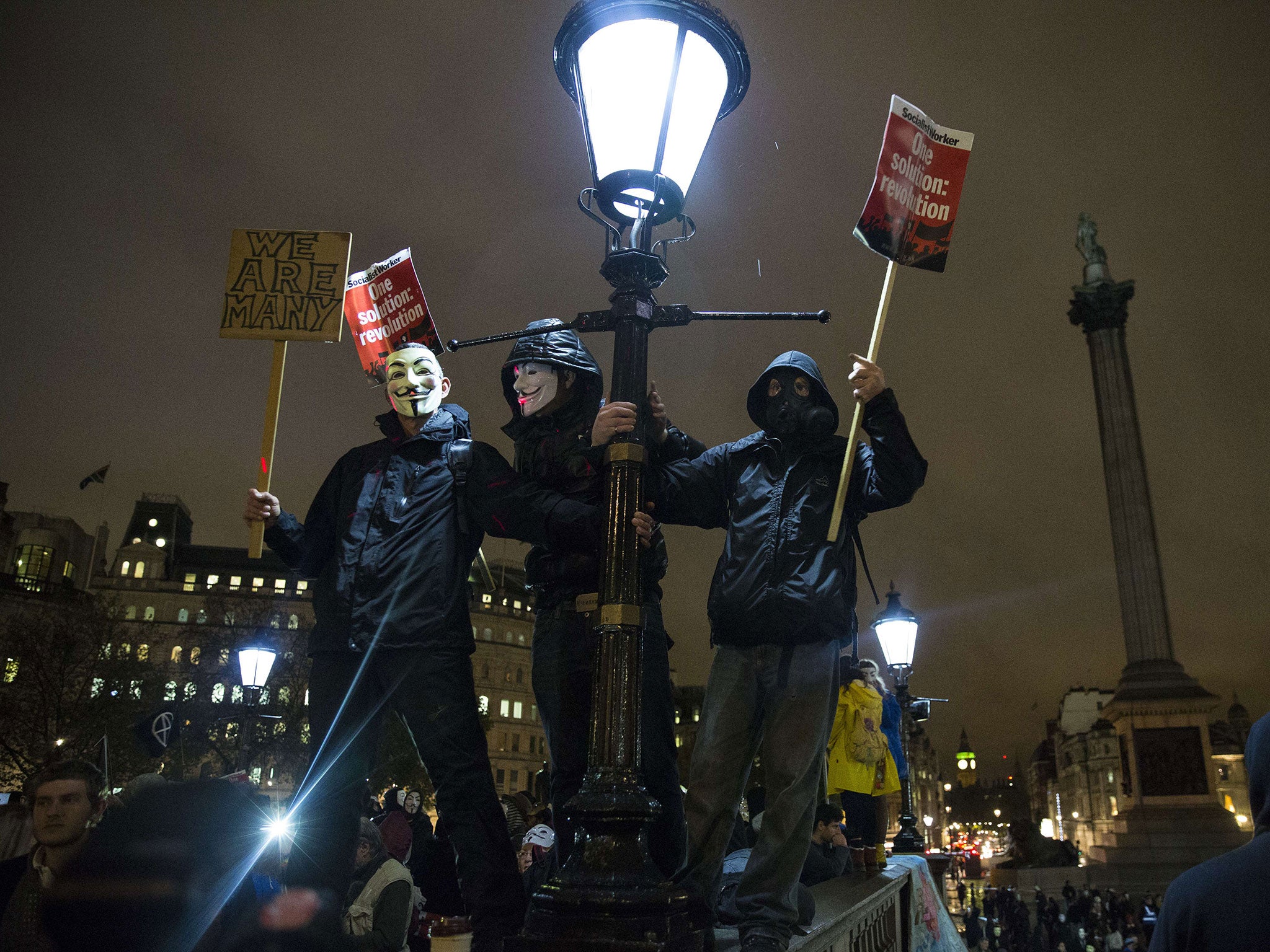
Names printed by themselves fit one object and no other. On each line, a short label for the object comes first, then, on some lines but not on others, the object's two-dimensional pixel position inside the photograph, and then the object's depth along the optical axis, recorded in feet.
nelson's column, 123.24
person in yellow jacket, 26.84
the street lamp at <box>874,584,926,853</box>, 43.55
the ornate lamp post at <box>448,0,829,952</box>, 9.93
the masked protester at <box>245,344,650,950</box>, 12.78
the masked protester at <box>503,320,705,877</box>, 13.78
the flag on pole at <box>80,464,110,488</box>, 219.67
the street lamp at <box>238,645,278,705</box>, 48.11
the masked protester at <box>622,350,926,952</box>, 13.29
